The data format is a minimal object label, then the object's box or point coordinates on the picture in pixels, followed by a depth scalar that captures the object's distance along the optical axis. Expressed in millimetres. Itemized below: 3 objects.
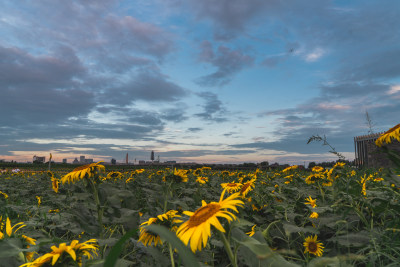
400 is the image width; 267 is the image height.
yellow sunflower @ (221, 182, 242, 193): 2921
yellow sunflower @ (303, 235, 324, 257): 2063
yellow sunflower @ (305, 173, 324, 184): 3385
